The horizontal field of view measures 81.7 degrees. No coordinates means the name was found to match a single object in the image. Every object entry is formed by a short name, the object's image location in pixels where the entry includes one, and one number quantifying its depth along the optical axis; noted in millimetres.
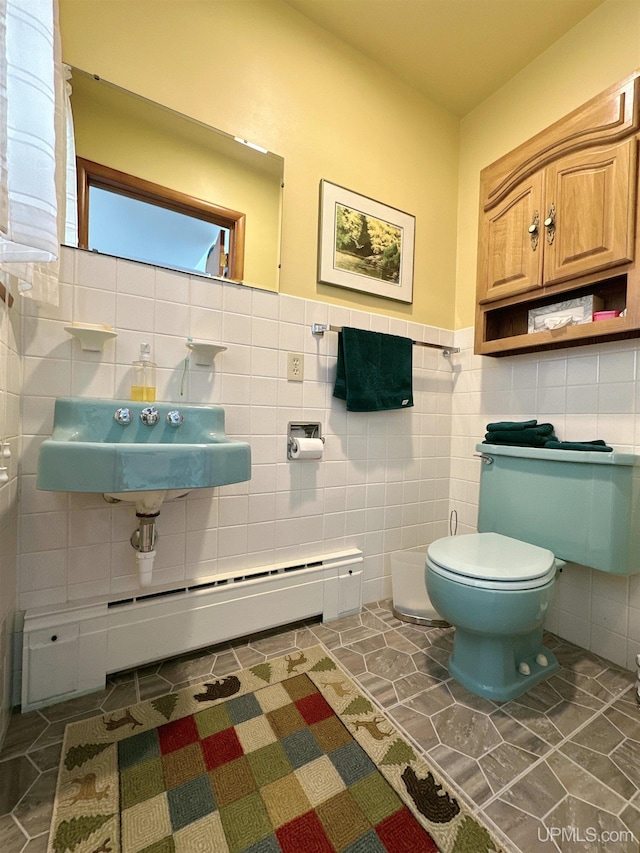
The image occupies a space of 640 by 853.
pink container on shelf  1287
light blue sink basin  821
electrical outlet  1499
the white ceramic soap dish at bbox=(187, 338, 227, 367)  1259
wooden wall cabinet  1198
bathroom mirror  1184
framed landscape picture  1584
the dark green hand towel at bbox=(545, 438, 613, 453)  1266
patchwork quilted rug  757
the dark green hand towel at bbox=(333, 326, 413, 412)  1565
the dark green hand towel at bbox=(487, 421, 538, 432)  1480
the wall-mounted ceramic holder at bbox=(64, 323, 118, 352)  1079
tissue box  1358
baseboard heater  1089
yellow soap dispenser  1189
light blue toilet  1066
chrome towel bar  1512
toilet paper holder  1517
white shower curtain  659
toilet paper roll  1461
